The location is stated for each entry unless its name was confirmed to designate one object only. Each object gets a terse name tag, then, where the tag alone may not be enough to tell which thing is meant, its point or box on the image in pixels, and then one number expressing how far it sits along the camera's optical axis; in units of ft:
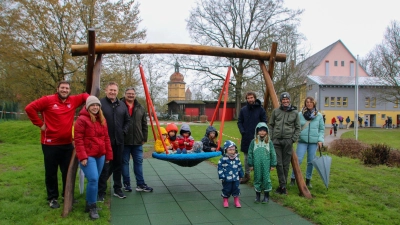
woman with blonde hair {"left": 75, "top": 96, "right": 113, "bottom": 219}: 12.80
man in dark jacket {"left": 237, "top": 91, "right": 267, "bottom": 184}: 18.49
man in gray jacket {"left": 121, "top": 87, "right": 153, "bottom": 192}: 16.58
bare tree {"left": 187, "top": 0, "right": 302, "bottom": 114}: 95.14
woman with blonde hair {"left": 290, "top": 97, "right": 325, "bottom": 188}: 18.57
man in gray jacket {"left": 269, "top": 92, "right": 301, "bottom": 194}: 16.98
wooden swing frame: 16.46
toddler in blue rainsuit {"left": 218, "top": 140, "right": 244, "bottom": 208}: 15.08
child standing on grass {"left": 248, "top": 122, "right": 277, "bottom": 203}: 15.92
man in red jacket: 13.91
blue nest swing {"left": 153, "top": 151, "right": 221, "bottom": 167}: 15.65
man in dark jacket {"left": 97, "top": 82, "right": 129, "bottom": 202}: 15.05
